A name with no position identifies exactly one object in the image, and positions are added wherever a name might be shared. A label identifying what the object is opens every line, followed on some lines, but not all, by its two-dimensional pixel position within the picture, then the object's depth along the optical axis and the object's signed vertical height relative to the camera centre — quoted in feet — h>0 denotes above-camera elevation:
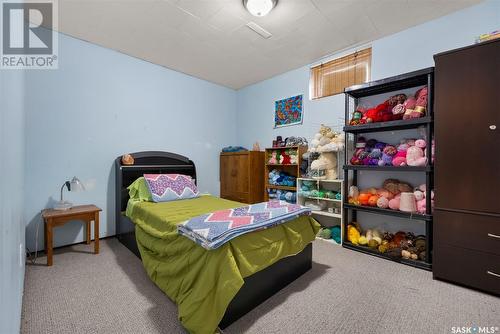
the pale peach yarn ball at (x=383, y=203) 8.08 -1.34
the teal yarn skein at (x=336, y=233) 9.58 -2.97
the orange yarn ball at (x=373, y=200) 8.34 -1.27
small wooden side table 7.26 -1.92
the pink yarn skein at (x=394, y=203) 7.87 -1.31
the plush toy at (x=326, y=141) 9.64 +1.16
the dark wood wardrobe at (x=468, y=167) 5.75 +0.03
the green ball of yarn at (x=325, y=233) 9.93 -3.08
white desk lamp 8.14 -0.94
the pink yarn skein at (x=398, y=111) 7.84 +2.03
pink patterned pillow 8.95 -0.98
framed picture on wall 11.82 +3.05
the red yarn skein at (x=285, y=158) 11.49 +0.41
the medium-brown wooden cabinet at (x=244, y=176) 12.45 -0.65
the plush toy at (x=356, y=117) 8.82 +2.02
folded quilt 4.62 -1.40
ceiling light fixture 6.81 +5.06
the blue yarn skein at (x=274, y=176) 11.90 -0.58
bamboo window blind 9.55 +4.36
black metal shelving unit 7.07 +1.48
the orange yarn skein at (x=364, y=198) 8.57 -1.26
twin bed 4.38 -2.34
